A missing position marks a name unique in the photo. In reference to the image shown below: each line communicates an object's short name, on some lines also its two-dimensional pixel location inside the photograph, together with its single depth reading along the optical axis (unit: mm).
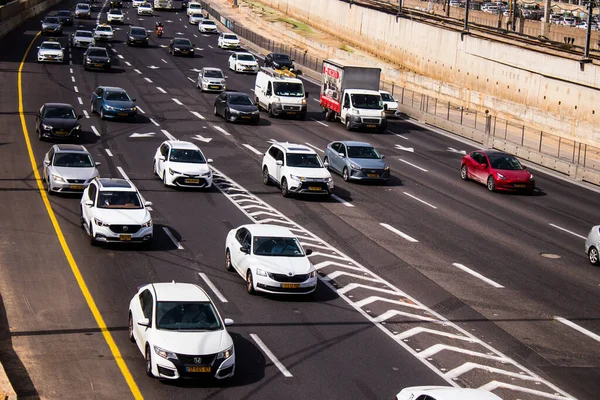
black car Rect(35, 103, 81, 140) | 41125
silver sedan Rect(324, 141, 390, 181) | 37656
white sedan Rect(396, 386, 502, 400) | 13656
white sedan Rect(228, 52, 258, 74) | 69812
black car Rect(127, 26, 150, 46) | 80812
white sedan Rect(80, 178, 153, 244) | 26484
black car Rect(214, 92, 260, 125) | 49625
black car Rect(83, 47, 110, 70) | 63875
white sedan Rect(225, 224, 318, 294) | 23016
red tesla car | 38094
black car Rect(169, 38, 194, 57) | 76125
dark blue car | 47344
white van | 52375
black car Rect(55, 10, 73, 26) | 92312
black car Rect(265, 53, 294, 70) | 71875
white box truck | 49594
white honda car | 17266
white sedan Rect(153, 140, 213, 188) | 34500
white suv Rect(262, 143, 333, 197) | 34281
